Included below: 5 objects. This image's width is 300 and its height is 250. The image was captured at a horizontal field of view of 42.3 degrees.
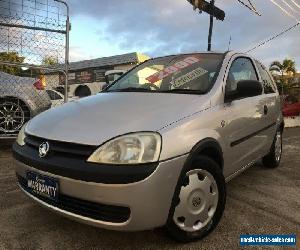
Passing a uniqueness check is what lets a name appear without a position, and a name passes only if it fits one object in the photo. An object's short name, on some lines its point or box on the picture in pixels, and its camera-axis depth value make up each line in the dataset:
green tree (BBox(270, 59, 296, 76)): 41.12
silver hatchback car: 2.48
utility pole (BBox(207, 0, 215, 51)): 13.08
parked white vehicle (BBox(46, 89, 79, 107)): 7.90
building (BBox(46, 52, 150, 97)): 28.16
